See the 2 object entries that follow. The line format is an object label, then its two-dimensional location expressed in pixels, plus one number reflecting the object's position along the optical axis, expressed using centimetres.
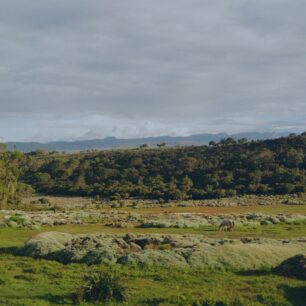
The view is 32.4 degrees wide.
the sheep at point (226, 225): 4800
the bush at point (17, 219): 5009
